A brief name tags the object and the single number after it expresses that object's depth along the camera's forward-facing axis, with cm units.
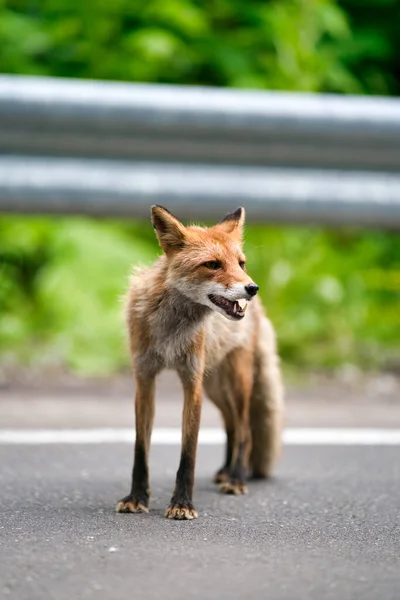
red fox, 761
